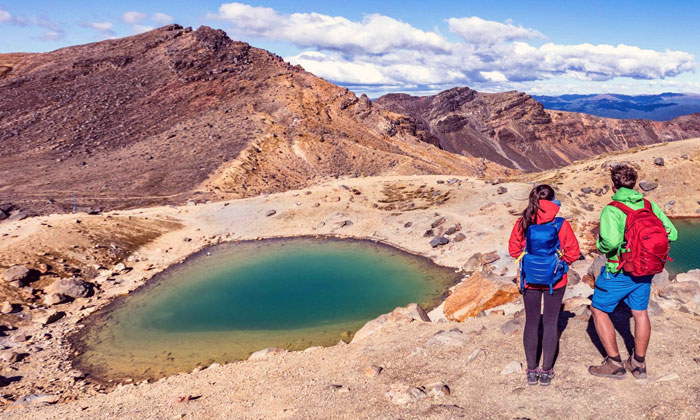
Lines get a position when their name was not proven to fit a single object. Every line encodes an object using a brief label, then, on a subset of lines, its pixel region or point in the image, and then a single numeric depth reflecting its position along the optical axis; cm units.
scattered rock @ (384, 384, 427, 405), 822
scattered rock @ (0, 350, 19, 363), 1502
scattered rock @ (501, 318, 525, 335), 1040
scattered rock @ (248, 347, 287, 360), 1268
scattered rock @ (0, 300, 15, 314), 1845
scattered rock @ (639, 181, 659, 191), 3447
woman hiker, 705
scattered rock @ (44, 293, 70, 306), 2013
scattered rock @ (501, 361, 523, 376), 852
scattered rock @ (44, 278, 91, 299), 2095
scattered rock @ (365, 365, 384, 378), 973
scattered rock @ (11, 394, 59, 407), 1161
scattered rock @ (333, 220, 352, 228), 3262
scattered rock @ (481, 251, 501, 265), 2328
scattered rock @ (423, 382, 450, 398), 821
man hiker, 671
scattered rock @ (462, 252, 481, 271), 2356
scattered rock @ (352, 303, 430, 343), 1362
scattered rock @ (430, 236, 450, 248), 2716
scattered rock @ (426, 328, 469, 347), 1040
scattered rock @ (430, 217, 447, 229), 2994
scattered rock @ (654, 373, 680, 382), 746
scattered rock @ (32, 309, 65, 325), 1861
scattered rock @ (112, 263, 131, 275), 2492
